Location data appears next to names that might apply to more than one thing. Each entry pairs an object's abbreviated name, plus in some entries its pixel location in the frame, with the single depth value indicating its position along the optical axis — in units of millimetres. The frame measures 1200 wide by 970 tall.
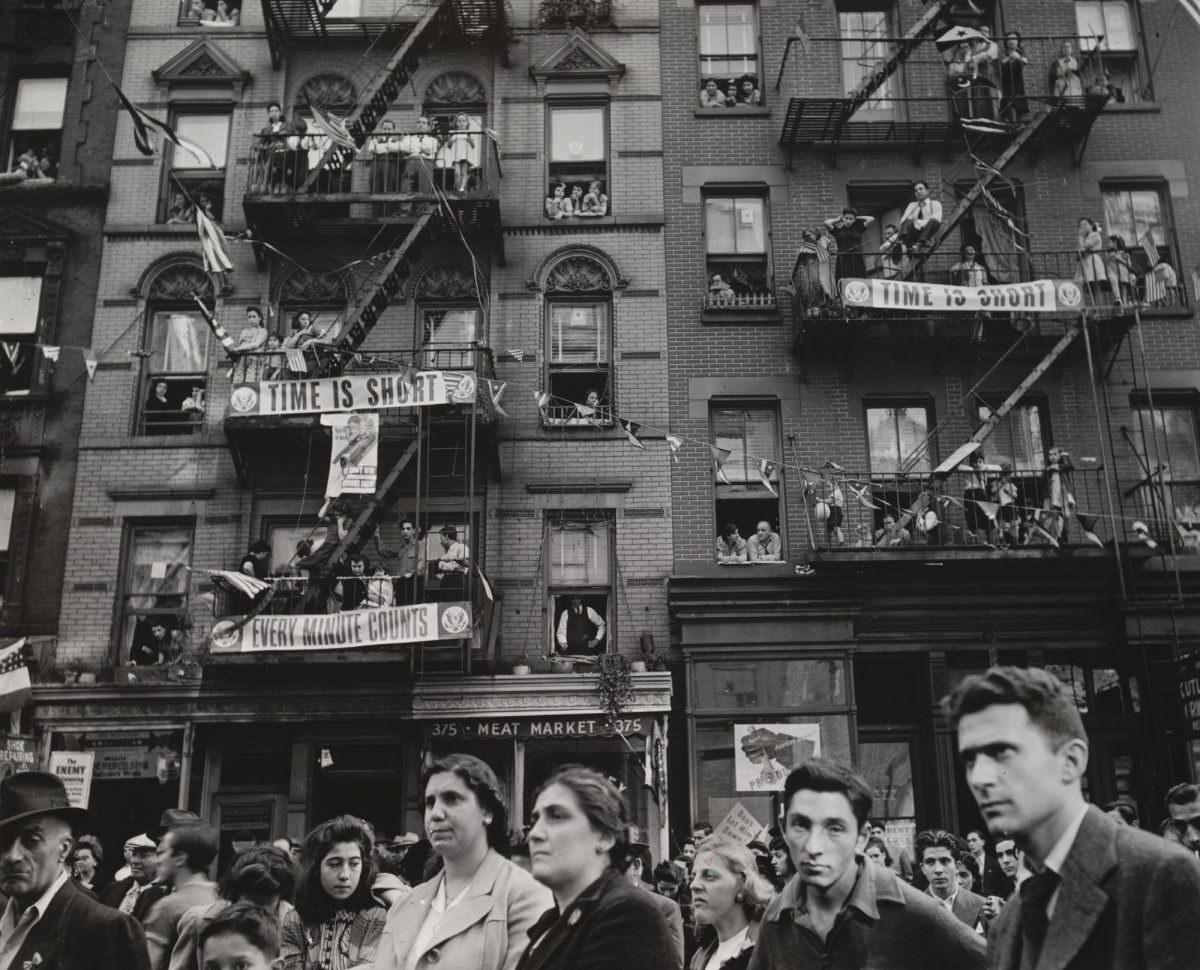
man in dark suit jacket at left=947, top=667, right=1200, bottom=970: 2576
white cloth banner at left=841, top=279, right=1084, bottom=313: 16641
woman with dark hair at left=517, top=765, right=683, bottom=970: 3369
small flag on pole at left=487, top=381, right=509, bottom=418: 16766
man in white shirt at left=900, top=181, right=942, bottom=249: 17422
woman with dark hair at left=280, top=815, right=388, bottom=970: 6020
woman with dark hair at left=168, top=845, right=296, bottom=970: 5723
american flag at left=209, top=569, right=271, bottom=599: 15531
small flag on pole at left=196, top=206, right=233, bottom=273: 16266
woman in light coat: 4188
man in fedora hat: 4852
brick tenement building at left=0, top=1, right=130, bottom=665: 17281
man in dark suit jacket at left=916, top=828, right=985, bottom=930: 7898
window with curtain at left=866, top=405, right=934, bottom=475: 17609
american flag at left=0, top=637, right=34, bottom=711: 15305
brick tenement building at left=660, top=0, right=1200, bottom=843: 16266
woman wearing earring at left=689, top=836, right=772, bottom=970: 5293
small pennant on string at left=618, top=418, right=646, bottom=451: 16672
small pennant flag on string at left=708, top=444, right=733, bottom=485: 17266
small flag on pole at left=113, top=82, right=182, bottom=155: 15336
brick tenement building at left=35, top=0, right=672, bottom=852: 15922
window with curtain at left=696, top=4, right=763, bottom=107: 19641
